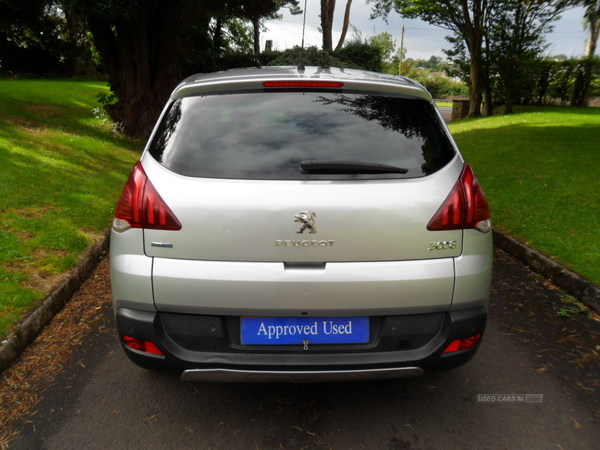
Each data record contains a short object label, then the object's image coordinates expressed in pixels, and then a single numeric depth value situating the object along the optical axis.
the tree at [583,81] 19.86
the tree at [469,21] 21.88
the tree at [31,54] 31.58
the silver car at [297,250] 2.36
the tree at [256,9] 16.03
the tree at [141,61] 12.07
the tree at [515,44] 20.48
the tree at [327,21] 31.62
